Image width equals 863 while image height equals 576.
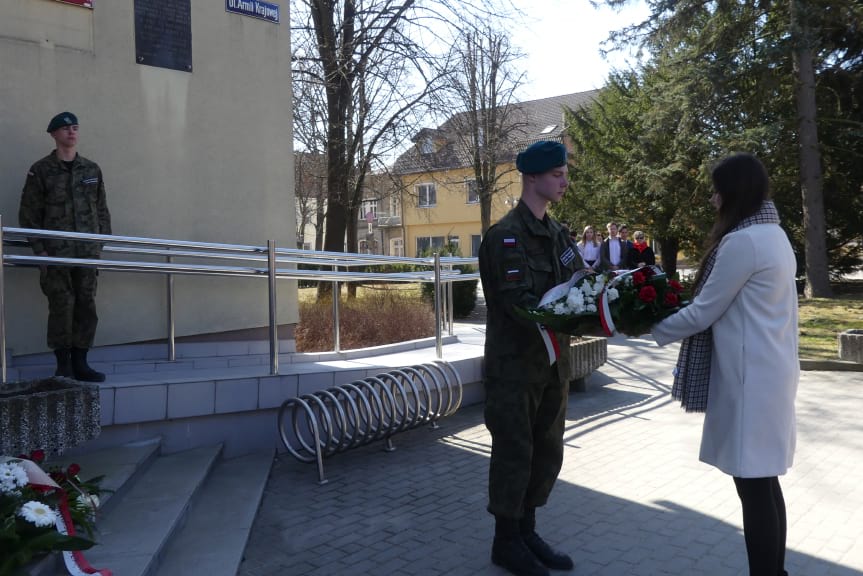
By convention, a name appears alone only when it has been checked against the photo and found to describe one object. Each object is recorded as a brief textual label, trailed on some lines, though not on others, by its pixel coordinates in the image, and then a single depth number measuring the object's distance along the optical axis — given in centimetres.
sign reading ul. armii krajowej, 670
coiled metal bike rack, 497
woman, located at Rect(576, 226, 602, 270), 1466
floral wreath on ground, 273
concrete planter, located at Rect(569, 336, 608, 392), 766
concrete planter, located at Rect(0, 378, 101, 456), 357
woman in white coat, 289
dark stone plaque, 604
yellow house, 1539
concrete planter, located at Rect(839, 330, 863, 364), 886
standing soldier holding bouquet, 342
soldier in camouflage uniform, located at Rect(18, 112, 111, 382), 490
